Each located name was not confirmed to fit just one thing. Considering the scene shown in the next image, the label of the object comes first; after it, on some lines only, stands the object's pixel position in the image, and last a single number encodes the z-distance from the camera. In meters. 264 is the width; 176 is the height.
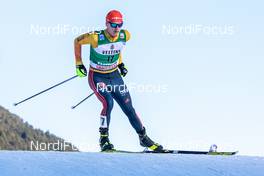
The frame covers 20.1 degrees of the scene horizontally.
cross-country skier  14.80
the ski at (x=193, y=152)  15.73
